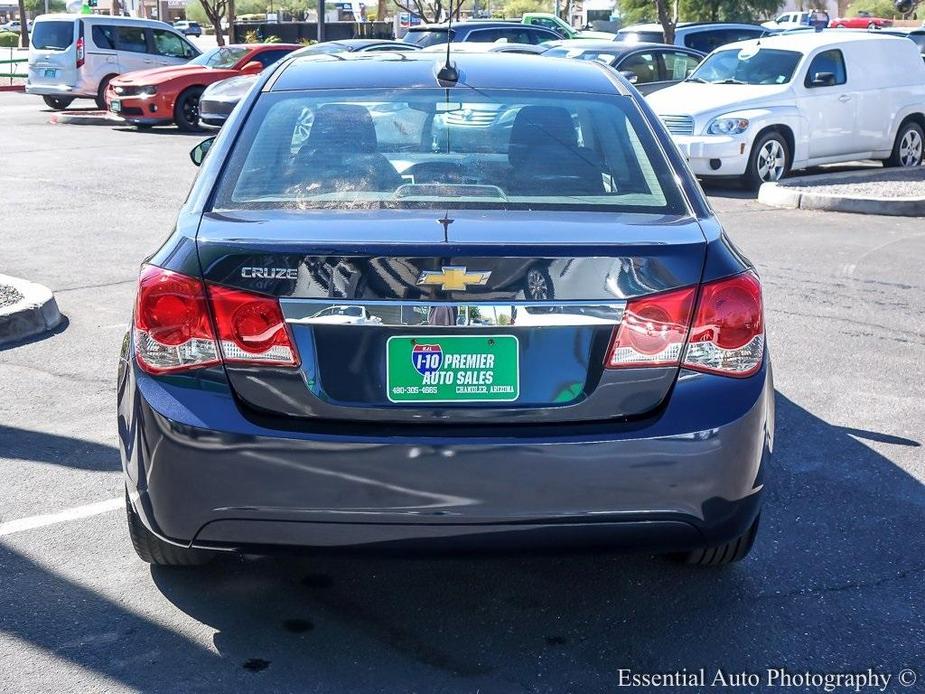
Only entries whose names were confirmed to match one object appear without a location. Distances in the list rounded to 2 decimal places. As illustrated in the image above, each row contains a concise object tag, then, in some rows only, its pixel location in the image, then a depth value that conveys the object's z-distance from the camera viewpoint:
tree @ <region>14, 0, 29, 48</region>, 55.56
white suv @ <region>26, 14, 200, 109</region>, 23.92
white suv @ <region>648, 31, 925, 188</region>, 13.84
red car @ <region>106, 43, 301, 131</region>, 21.02
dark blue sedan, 3.22
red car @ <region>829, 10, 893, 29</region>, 42.59
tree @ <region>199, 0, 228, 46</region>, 41.14
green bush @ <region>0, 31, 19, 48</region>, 60.01
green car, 27.28
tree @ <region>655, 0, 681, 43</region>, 28.00
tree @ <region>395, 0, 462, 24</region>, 44.58
